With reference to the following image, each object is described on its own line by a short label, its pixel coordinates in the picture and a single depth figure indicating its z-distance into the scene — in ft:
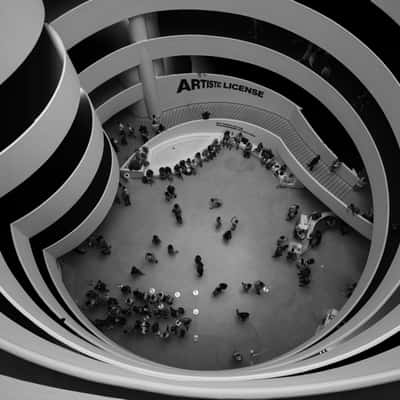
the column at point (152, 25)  50.67
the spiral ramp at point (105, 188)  16.63
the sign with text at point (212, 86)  57.41
